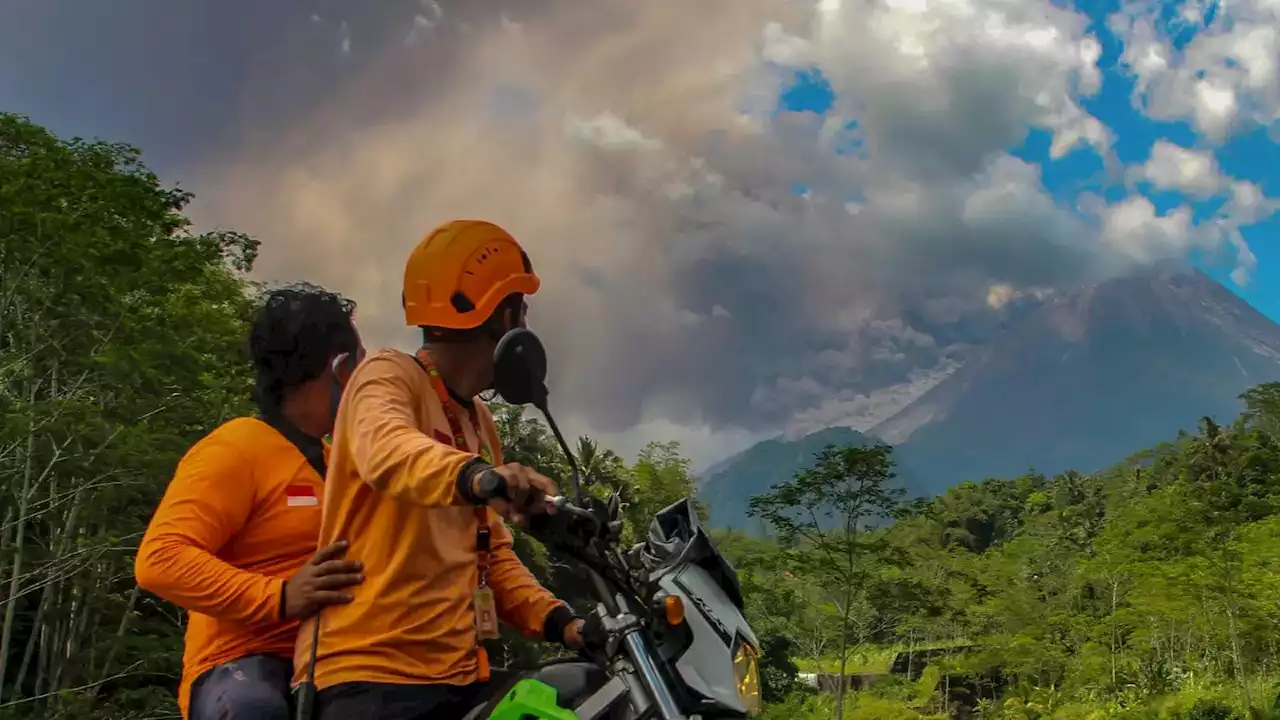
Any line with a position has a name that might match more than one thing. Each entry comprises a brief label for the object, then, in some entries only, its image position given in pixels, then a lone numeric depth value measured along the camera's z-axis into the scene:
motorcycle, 1.49
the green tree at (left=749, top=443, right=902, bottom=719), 20.77
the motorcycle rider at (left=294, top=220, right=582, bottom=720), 1.70
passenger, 2.07
